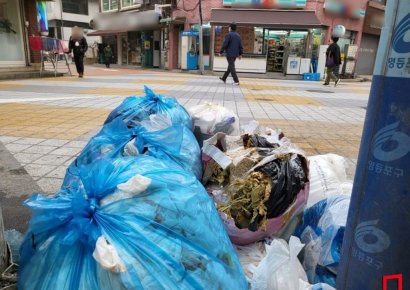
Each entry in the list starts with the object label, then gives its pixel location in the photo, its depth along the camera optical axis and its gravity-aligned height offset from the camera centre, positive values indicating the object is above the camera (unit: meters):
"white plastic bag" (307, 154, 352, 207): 2.10 -0.79
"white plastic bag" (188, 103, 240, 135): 2.67 -0.56
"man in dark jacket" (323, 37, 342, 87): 12.36 -0.19
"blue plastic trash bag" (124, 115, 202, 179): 1.79 -0.53
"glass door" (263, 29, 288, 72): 18.25 +0.03
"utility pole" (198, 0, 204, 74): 17.30 -0.19
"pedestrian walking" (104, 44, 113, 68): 23.27 -0.90
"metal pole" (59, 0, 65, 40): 31.43 +1.51
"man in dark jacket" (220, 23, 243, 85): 11.30 -0.03
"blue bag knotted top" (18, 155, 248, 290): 0.99 -0.58
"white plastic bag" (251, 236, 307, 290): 1.26 -0.78
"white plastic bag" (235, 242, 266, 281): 1.53 -0.92
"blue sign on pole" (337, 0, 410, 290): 0.88 -0.33
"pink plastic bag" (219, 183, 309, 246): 1.63 -0.82
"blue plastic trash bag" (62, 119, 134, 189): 1.78 -0.53
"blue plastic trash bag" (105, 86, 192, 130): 2.38 -0.46
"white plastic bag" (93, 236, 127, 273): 0.94 -0.57
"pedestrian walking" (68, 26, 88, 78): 11.92 -0.24
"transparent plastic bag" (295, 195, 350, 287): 1.51 -0.86
